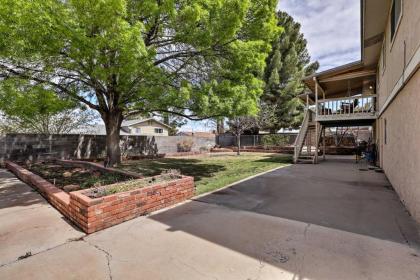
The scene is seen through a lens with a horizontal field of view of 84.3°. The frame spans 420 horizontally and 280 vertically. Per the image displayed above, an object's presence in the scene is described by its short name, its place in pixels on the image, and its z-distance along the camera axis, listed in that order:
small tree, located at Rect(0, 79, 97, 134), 6.27
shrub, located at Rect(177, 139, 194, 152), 18.87
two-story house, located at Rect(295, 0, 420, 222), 4.04
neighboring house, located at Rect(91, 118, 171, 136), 31.48
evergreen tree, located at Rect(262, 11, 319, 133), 24.38
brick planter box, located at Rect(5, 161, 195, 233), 3.57
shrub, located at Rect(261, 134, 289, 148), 22.14
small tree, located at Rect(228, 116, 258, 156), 19.80
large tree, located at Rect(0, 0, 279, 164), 5.17
